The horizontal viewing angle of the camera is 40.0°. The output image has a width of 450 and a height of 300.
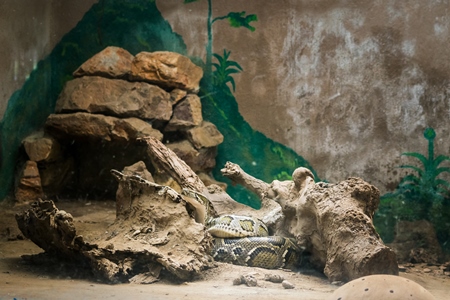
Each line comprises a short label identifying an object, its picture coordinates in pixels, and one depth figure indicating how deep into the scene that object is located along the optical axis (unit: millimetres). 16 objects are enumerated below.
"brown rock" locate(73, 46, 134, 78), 8539
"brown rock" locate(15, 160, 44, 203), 8062
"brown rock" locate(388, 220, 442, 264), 7559
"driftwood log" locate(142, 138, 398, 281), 4633
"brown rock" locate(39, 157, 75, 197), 8406
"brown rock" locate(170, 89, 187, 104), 8508
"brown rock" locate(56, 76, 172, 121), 8297
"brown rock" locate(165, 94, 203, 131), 8466
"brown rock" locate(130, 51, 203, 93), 8477
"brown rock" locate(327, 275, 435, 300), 3143
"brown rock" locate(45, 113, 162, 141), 8172
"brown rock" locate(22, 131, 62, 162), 8203
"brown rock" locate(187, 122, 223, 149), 8367
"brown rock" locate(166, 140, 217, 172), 8250
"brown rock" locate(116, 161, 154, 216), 5586
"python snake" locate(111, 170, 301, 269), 5578
